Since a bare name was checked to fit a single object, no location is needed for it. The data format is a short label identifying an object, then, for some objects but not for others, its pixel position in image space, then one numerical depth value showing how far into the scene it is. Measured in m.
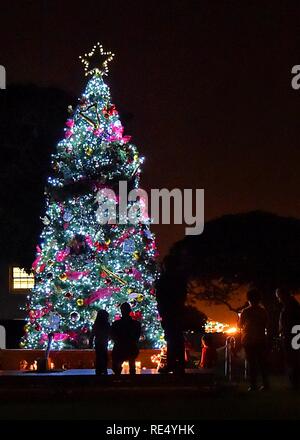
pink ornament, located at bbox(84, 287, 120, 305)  25.64
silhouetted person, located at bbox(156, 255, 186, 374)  16.48
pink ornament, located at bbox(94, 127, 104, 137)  26.36
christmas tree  25.72
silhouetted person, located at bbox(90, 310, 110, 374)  17.19
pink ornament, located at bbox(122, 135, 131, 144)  26.60
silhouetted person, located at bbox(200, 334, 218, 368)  22.38
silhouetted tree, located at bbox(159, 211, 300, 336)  54.16
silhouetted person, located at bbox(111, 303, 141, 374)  16.27
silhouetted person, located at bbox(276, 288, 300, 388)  16.39
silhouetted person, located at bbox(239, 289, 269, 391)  16.02
